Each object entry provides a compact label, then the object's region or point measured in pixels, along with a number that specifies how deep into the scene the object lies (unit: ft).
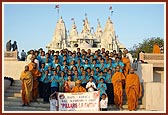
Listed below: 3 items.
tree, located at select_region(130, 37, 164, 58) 79.78
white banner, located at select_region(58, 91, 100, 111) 18.76
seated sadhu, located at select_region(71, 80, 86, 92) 19.34
